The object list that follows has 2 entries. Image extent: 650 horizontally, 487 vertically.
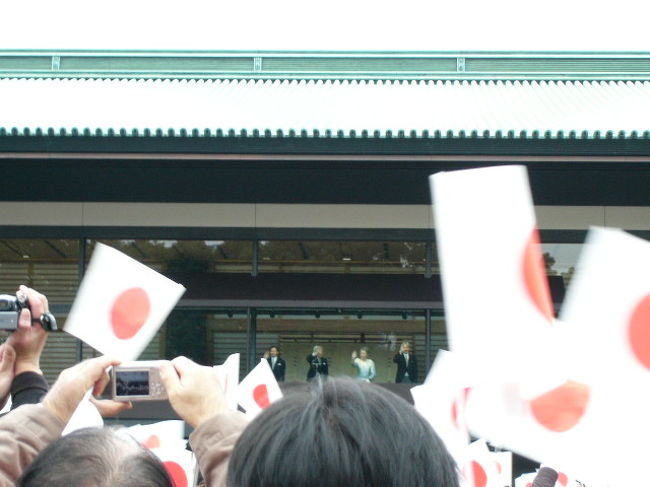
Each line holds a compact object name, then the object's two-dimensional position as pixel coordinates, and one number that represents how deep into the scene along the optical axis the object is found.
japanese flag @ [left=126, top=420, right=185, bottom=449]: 5.44
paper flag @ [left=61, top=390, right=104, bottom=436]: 4.01
